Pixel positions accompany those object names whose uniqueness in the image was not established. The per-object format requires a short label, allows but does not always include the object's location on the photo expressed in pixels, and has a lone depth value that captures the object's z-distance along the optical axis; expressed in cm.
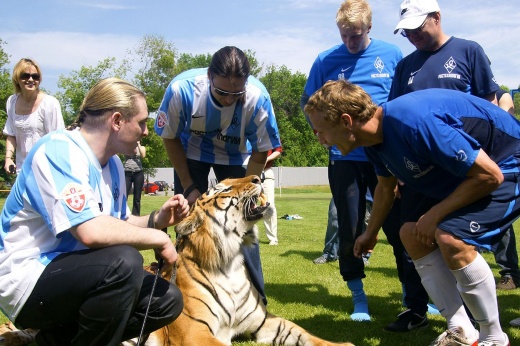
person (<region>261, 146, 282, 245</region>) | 959
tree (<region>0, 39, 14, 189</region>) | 4566
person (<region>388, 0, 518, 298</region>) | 397
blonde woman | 594
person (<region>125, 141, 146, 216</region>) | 1206
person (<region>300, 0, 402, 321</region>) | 457
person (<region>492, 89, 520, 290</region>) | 559
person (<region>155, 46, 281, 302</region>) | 434
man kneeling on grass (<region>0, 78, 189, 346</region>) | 264
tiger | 360
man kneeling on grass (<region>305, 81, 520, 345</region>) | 289
